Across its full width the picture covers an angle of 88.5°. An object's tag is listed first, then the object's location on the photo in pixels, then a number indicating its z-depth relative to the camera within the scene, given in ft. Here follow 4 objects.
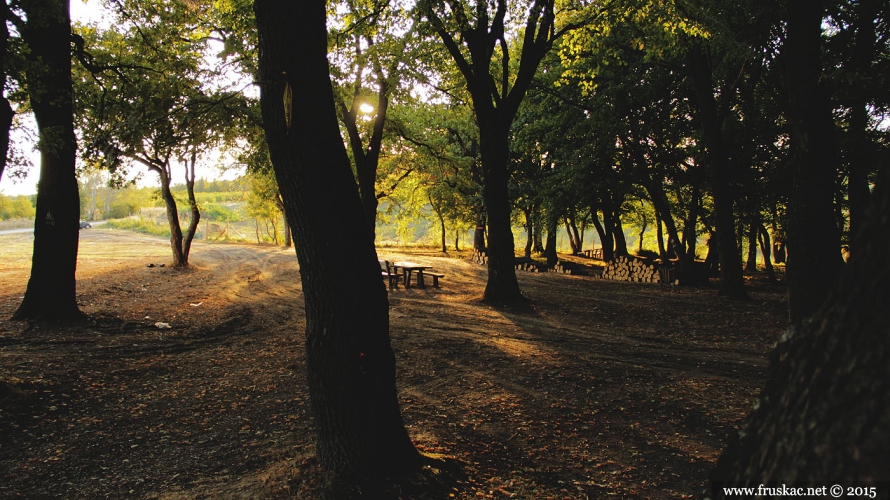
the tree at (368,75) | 31.89
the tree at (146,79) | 15.35
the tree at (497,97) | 33.63
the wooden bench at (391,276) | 47.83
